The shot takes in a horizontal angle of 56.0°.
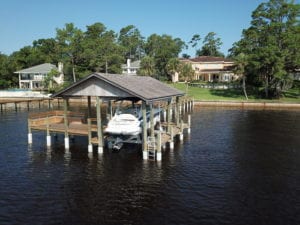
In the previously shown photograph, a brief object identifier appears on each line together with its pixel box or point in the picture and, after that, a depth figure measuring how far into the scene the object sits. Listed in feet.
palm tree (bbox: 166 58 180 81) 254.06
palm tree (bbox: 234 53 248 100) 207.10
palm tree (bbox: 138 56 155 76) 269.13
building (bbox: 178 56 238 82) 313.05
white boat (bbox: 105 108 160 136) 78.54
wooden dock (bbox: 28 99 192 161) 79.71
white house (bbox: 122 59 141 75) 334.34
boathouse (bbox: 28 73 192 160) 71.31
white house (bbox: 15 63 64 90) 295.69
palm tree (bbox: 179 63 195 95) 250.57
